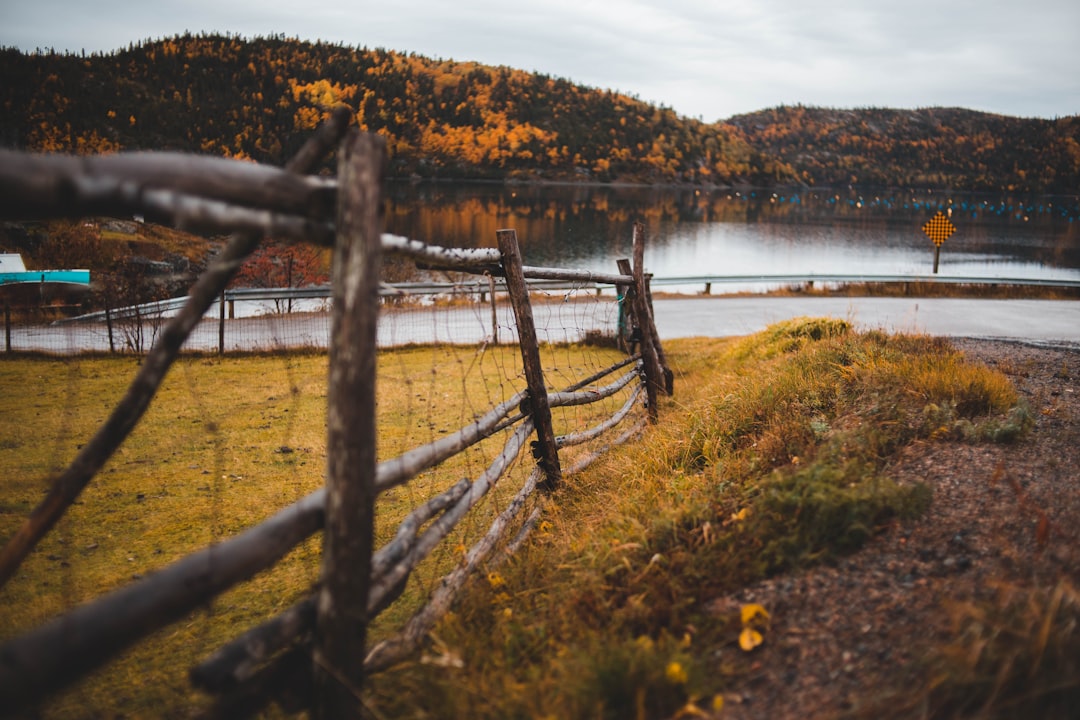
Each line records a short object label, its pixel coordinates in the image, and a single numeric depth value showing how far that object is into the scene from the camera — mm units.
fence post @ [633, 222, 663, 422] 7762
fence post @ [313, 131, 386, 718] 2055
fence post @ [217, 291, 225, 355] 11827
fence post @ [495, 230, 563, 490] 4598
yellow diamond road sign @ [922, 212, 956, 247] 25359
